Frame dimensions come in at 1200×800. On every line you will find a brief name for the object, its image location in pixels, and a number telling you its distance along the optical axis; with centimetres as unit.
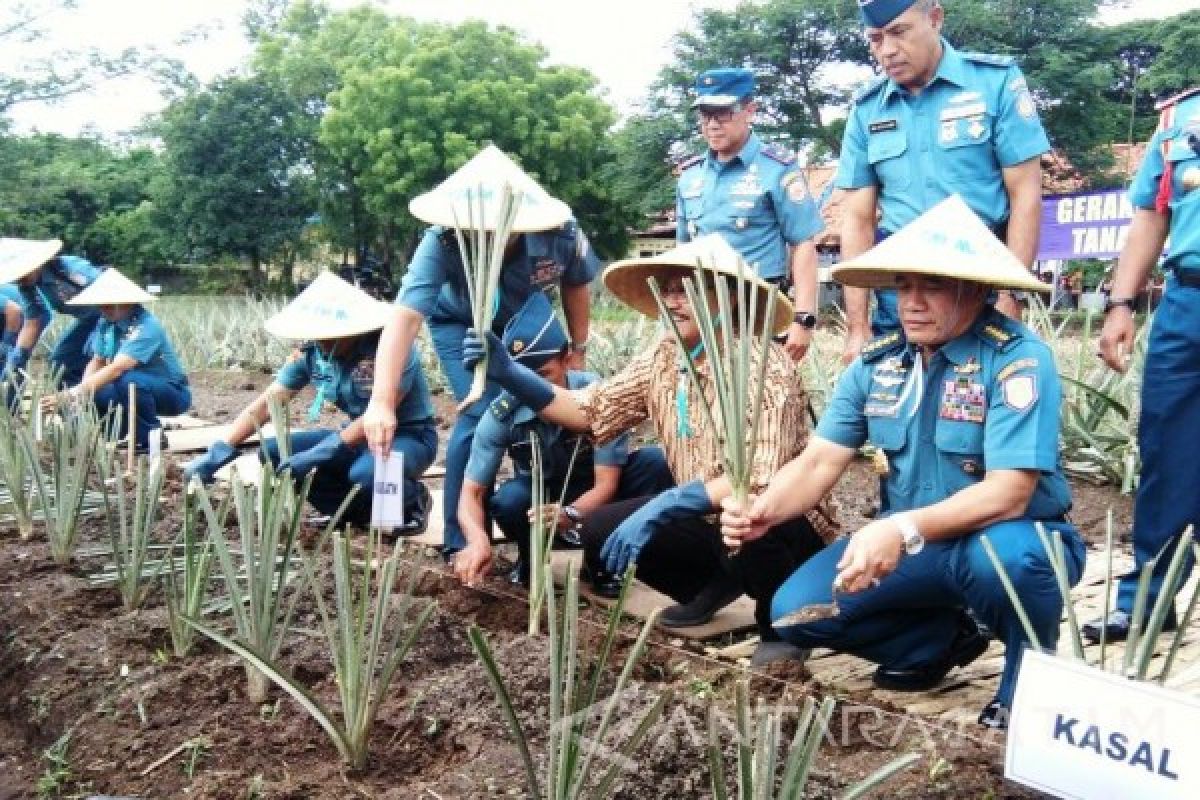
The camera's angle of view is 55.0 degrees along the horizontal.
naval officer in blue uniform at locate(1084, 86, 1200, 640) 270
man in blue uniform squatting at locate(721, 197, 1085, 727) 214
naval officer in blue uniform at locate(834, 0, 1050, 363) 299
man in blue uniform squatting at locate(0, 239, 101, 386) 643
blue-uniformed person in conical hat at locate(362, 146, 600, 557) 325
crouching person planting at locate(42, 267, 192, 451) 599
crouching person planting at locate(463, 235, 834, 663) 257
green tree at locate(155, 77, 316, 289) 2541
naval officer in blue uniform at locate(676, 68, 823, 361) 377
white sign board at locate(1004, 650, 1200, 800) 137
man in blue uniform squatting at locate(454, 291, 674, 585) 318
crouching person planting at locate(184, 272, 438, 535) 387
